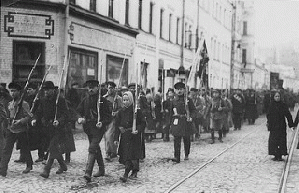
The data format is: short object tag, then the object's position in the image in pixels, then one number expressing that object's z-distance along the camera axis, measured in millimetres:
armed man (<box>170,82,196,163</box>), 11820
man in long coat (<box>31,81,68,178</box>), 9633
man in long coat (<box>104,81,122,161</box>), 11930
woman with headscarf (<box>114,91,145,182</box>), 9271
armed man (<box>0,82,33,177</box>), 9594
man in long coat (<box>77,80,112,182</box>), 9086
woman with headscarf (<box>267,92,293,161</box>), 12500
